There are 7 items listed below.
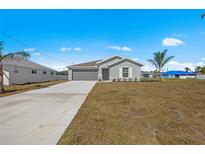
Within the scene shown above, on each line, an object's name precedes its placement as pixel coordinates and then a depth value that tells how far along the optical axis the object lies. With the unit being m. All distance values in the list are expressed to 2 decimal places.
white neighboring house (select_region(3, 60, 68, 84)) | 14.51
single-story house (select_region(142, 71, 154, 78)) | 39.90
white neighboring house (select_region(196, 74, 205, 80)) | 29.12
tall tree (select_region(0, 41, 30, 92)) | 8.68
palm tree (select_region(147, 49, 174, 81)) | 23.03
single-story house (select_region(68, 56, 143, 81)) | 18.79
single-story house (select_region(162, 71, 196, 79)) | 52.55
